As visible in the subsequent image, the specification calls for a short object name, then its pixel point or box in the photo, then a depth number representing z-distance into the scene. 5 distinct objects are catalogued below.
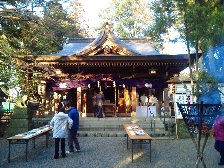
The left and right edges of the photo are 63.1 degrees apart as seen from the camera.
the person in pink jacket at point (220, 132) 4.88
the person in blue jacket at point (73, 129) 5.86
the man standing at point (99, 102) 10.83
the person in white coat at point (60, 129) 5.31
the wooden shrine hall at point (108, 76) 10.89
